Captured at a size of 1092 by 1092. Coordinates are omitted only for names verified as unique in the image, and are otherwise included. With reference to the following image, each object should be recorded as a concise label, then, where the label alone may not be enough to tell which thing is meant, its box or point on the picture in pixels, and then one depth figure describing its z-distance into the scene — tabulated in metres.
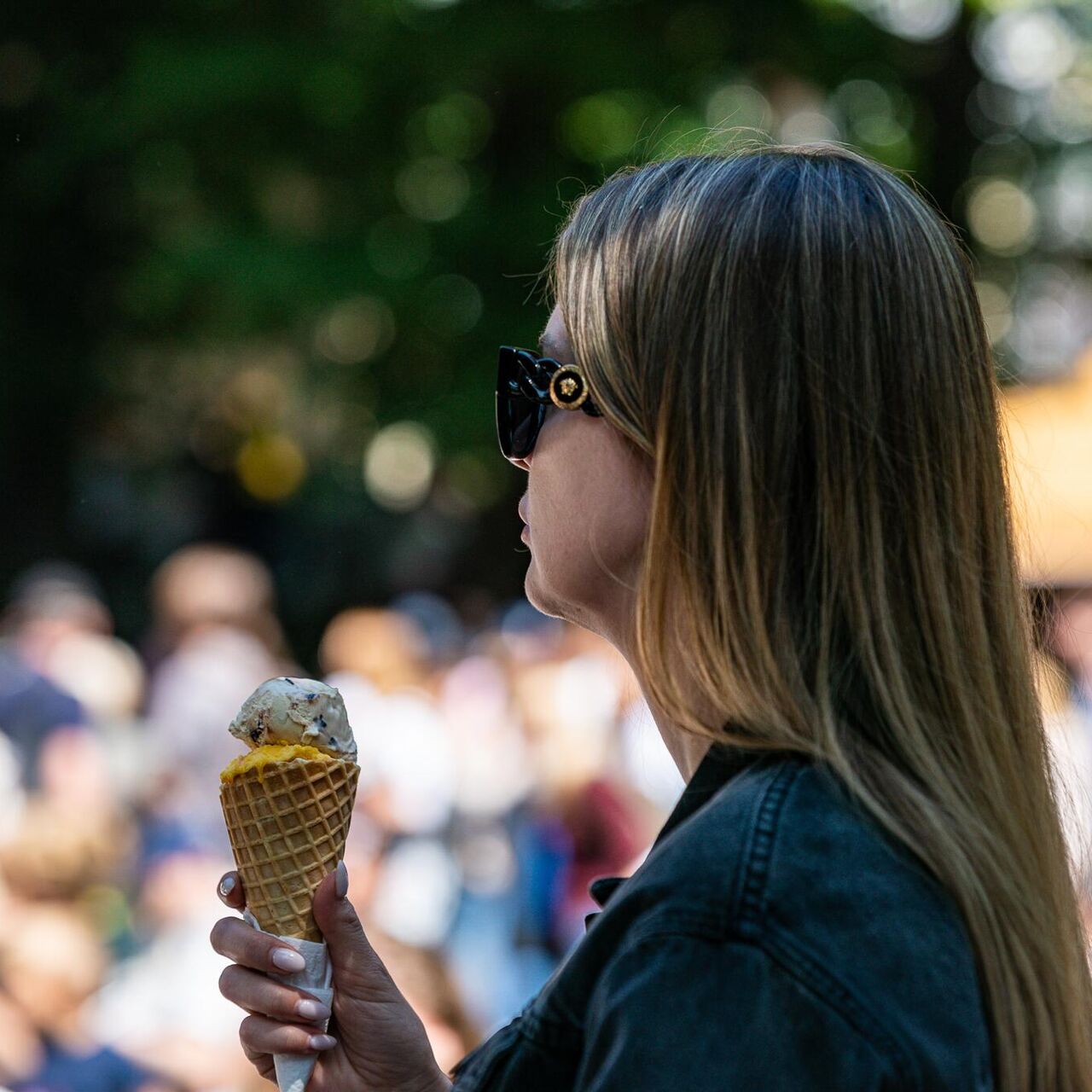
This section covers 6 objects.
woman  1.24
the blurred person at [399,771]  6.46
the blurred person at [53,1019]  4.50
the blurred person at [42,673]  6.39
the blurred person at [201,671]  6.49
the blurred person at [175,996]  4.55
